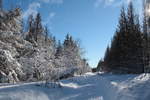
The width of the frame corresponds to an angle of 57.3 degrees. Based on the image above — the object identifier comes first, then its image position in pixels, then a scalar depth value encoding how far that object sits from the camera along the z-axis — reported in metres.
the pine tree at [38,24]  29.89
